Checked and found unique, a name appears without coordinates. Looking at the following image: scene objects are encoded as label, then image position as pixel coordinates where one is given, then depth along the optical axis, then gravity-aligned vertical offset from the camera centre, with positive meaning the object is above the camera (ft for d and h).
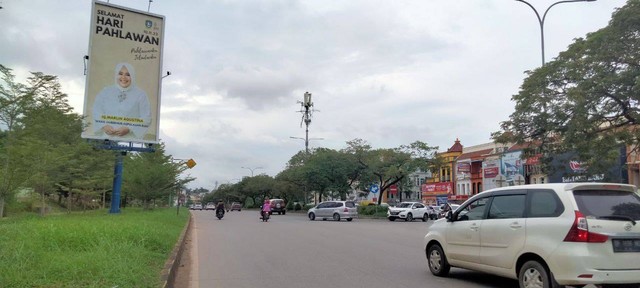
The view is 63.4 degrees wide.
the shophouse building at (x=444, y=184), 229.86 +9.73
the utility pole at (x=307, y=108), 161.17 +29.77
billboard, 70.49 +17.75
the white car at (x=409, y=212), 130.11 -1.68
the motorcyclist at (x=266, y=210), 112.64 -1.41
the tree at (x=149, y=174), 106.83 +5.78
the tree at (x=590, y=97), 62.75 +14.12
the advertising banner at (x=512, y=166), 157.07 +12.48
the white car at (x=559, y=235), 21.71 -1.24
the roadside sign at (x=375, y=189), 156.39 +4.85
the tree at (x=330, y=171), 173.17 +11.02
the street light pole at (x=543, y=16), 68.64 +25.37
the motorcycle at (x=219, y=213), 122.95 -2.40
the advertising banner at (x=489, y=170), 186.03 +13.04
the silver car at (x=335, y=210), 125.29 -1.45
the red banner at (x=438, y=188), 229.66 +7.98
